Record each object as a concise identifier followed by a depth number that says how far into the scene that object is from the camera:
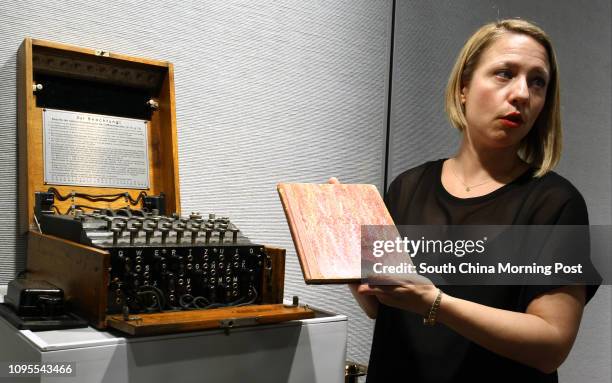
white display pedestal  1.01
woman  1.05
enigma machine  1.16
